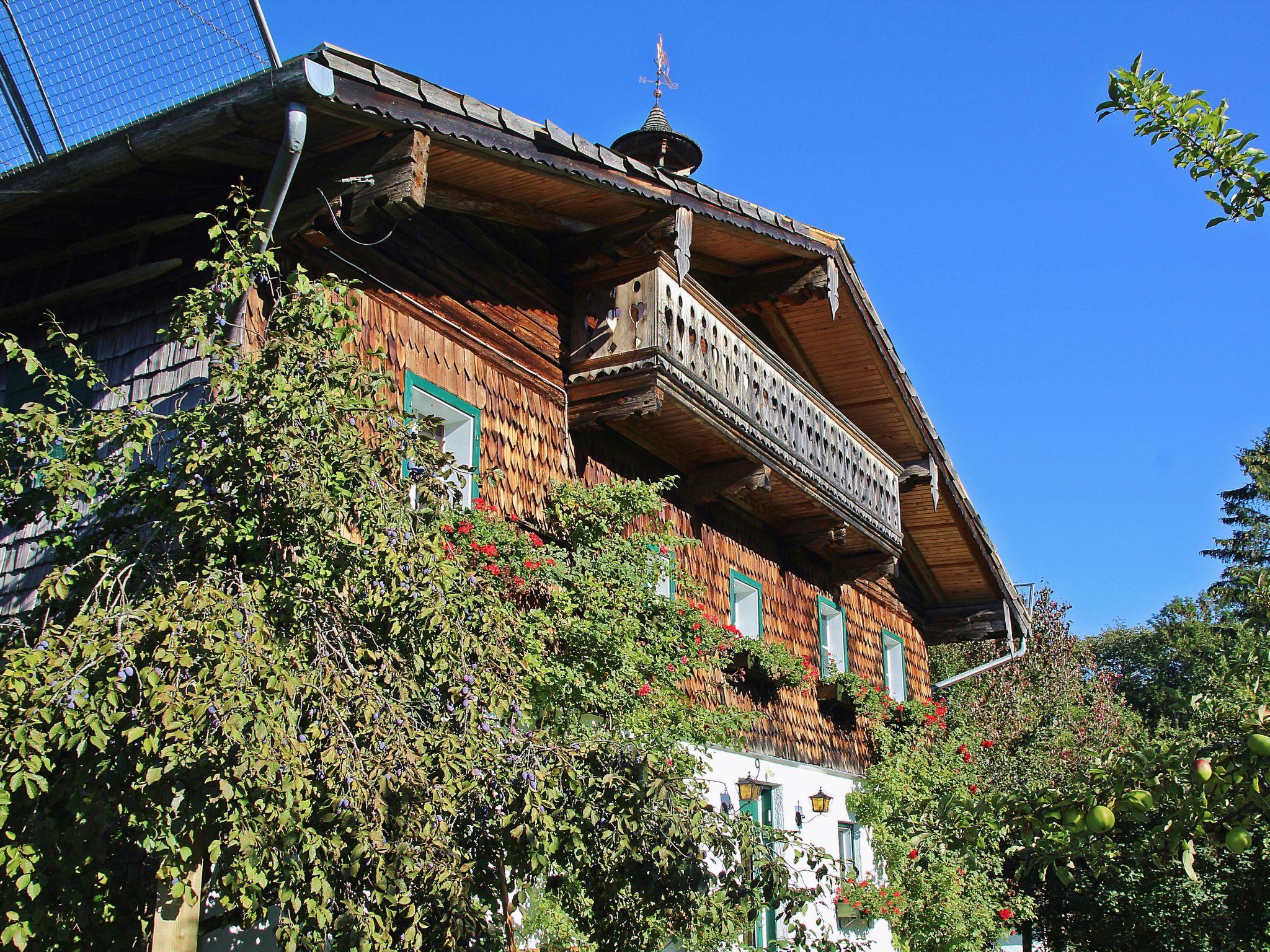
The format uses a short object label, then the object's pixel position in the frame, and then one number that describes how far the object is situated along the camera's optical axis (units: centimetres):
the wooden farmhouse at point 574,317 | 733
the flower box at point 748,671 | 1191
